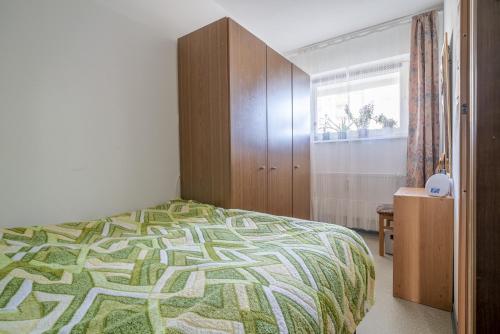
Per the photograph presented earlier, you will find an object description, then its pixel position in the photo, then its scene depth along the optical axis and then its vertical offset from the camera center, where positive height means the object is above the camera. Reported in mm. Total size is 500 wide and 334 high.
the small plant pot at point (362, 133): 3113 +366
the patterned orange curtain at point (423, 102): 2619 +651
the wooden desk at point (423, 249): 1647 -621
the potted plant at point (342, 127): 3223 +467
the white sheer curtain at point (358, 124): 2922 +483
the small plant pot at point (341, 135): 3252 +359
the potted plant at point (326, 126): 3365 +504
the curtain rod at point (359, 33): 2764 +1627
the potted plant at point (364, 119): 3086 +545
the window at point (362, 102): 2928 +769
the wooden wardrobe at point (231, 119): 1769 +348
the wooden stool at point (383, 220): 2453 -615
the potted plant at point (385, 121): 2963 +498
